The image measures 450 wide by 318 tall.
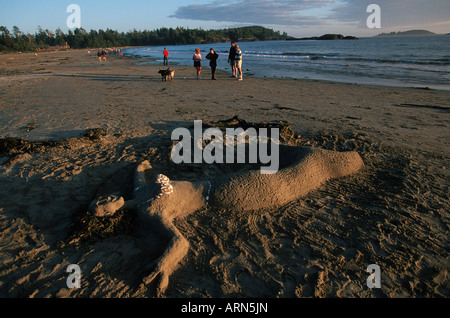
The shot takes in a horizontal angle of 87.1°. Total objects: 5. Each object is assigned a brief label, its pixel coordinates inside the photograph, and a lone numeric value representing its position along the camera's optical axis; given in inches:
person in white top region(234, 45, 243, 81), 526.9
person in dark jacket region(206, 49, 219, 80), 535.5
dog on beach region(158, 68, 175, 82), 527.5
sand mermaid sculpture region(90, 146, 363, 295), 101.5
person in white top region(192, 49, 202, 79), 544.4
